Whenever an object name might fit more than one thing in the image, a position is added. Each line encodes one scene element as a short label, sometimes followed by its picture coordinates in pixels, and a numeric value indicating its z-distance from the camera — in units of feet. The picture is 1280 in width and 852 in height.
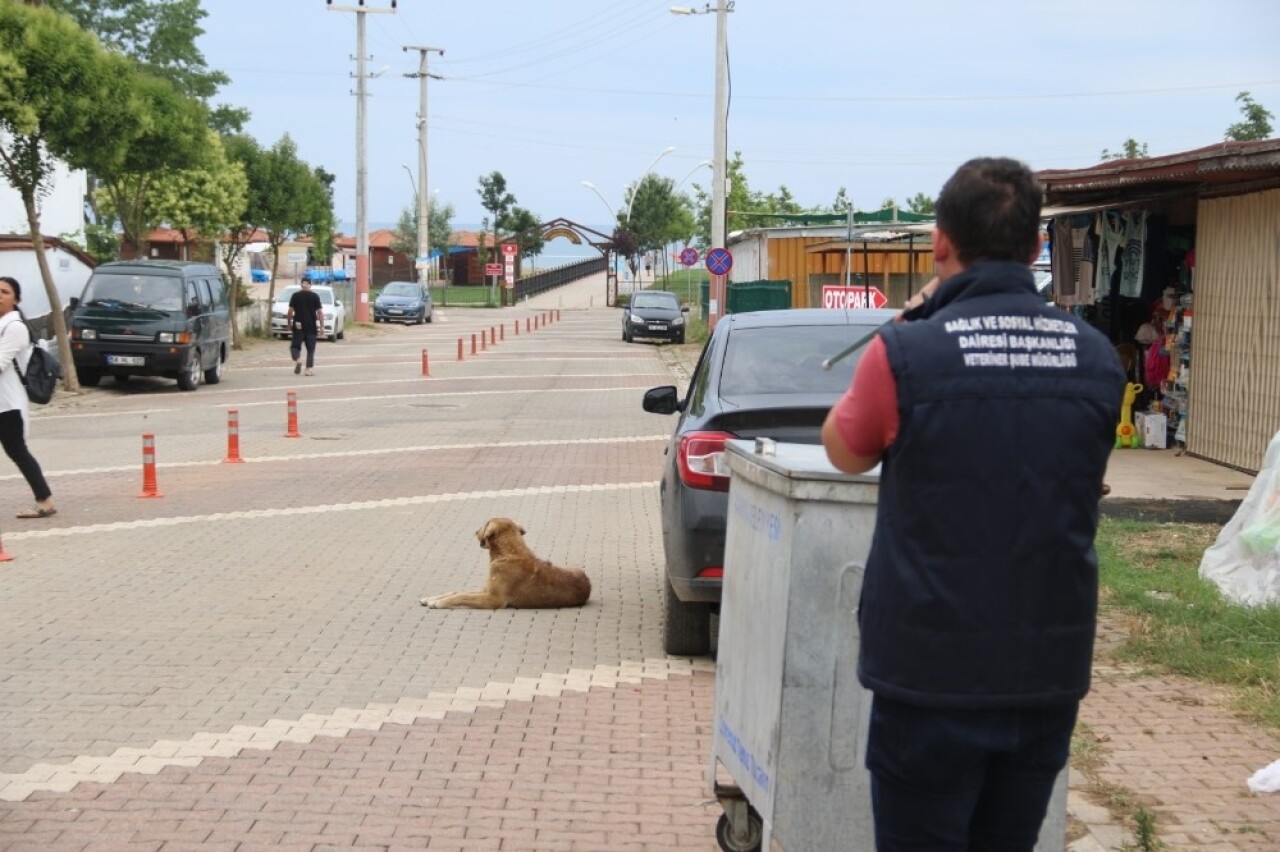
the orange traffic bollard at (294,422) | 64.75
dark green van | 85.87
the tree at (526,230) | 307.78
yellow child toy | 55.11
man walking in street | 102.37
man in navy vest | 9.79
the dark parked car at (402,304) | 192.03
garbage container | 12.86
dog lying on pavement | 30.53
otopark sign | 79.71
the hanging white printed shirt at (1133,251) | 55.93
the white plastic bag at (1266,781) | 18.16
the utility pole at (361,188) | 175.83
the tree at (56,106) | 76.59
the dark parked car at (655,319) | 148.46
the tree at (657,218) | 337.72
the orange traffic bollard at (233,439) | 54.72
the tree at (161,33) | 257.75
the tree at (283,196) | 140.67
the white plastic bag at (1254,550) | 26.91
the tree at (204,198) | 119.85
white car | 147.54
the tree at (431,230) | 335.67
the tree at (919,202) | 221.89
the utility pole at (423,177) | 216.74
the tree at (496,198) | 335.06
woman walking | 38.27
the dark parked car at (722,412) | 24.09
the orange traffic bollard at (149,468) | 45.68
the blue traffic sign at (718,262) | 106.32
